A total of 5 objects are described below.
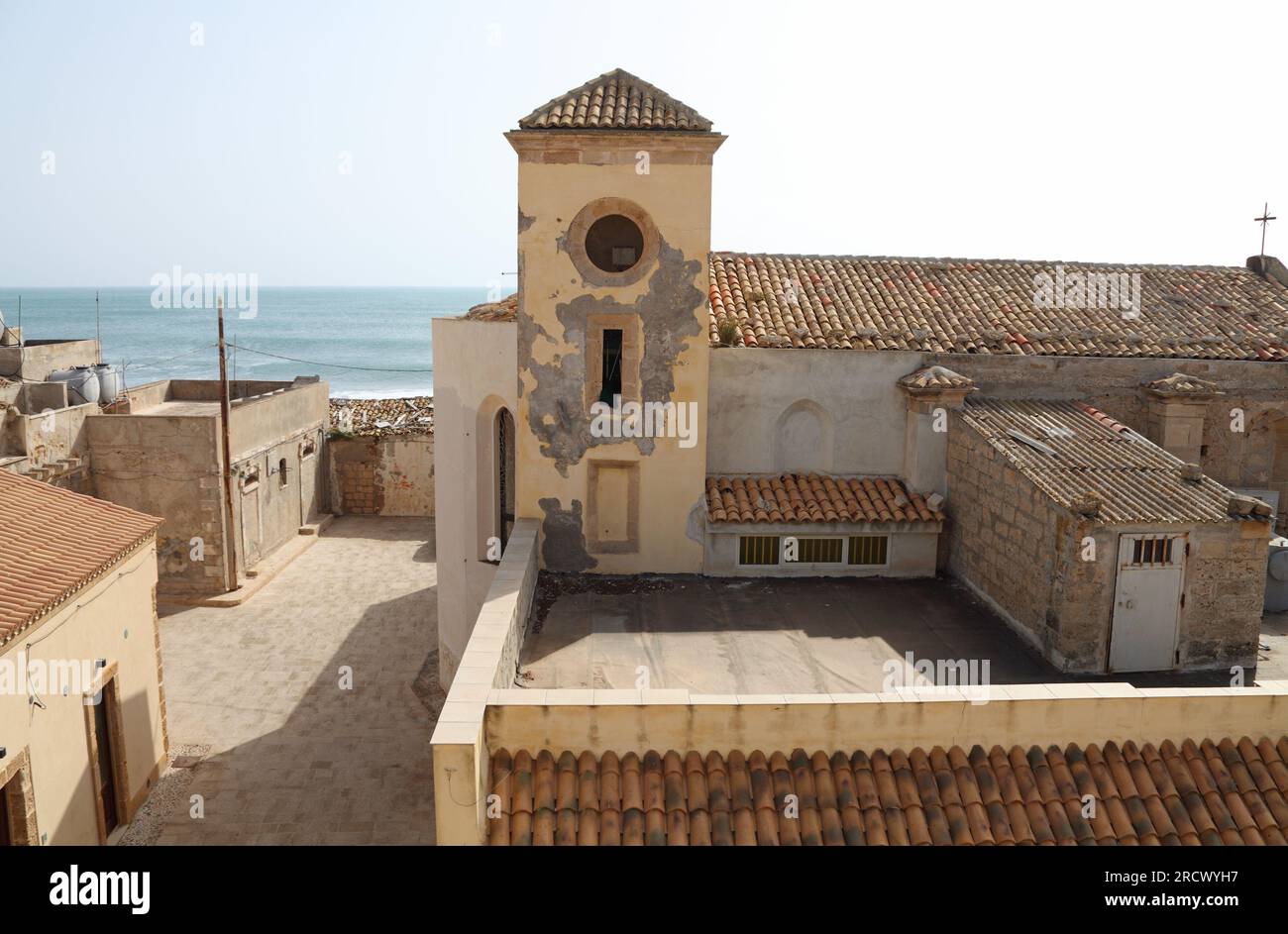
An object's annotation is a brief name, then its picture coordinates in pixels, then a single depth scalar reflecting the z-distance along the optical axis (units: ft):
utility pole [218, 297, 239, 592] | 87.40
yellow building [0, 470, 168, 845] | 39.99
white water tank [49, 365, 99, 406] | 97.50
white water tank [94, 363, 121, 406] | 103.71
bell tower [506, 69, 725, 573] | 45.14
